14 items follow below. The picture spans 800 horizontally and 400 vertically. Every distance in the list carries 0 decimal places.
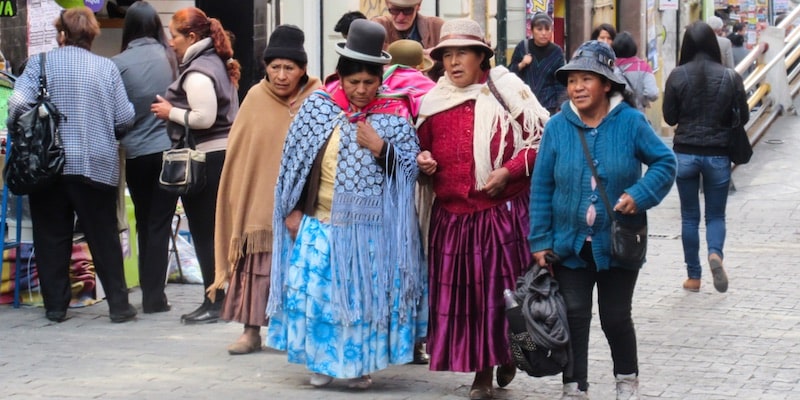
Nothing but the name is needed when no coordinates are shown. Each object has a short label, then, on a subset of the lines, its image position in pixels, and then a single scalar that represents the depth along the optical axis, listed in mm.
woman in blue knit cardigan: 12836
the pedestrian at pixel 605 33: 31187
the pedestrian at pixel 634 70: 29719
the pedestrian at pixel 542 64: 29500
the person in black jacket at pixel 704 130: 20437
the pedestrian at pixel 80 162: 17906
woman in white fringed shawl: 13727
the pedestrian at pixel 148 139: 18687
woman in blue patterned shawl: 13953
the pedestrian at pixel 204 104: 17391
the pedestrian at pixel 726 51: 29547
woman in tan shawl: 15742
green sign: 24500
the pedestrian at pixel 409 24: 18047
